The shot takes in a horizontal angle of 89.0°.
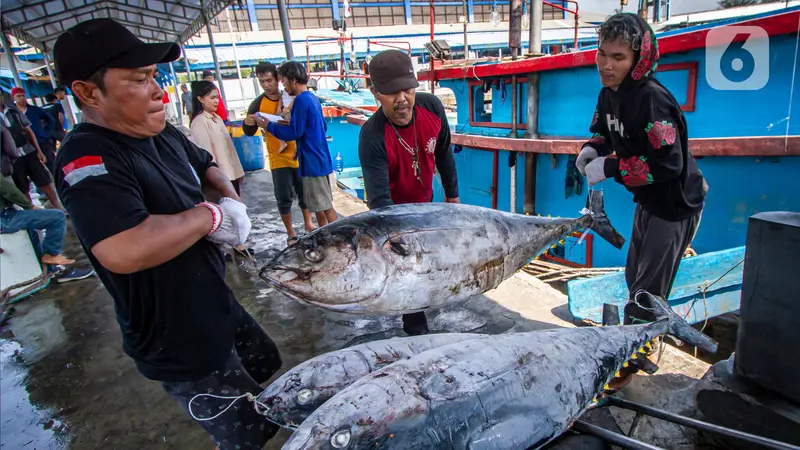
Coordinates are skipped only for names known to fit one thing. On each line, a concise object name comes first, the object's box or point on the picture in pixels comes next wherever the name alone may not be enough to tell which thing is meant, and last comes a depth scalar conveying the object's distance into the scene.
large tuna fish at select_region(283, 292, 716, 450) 1.17
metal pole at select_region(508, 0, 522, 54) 6.22
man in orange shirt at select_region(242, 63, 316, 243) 4.38
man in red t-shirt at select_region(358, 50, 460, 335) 2.06
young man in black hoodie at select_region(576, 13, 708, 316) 2.04
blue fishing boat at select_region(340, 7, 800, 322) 3.71
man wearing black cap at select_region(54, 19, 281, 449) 1.17
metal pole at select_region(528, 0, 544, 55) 5.57
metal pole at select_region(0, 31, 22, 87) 9.07
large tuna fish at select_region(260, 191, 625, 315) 1.43
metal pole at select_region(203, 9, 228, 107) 11.30
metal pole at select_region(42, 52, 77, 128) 11.90
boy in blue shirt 3.96
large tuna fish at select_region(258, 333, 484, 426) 1.49
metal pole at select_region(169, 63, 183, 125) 17.97
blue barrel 8.78
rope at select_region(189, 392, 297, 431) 1.47
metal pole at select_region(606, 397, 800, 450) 1.40
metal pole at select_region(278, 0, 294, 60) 6.49
